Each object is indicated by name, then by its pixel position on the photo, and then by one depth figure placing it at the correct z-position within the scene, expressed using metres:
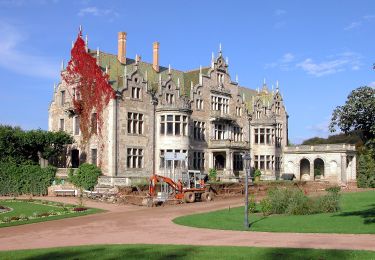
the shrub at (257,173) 58.78
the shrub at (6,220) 26.89
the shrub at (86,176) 43.91
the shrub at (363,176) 56.03
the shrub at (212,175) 52.69
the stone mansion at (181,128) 46.34
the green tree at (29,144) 44.47
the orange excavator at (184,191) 37.84
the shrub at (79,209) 31.64
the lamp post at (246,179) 22.91
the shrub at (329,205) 28.80
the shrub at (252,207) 30.67
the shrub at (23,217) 27.89
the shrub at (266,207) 28.60
